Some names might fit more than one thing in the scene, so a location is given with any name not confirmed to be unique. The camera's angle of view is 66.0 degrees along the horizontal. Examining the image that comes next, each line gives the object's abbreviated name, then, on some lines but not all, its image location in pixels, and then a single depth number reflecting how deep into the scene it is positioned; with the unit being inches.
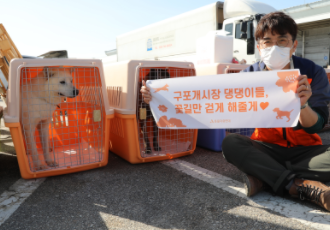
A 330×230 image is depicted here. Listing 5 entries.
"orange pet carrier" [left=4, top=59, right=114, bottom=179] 87.0
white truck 288.8
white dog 94.0
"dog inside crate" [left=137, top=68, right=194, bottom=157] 112.7
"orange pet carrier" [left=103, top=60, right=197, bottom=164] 102.0
